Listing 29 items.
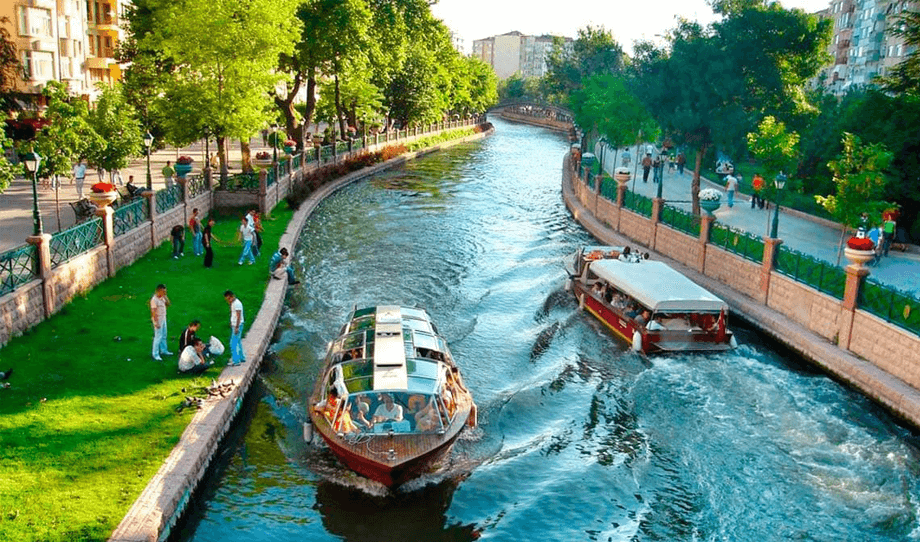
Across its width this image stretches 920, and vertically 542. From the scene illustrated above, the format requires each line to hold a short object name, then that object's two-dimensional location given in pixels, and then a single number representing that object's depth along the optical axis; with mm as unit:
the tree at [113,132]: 36312
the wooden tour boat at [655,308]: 23516
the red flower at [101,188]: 25312
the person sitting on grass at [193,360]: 18484
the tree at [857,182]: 28500
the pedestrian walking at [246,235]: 29891
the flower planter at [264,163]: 45916
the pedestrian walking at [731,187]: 44750
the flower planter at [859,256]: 21438
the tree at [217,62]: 40500
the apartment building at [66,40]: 54594
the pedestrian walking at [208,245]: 28906
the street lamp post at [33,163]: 21391
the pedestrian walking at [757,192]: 39769
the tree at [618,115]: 64562
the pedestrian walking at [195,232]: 30464
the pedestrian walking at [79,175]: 38625
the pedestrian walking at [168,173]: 40250
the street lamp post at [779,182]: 27391
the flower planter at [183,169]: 37938
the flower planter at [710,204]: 31953
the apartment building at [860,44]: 90312
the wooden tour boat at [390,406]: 15320
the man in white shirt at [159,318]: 18812
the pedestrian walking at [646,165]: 58469
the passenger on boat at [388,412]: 15953
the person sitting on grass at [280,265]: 27859
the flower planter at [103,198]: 25266
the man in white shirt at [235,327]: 19109
